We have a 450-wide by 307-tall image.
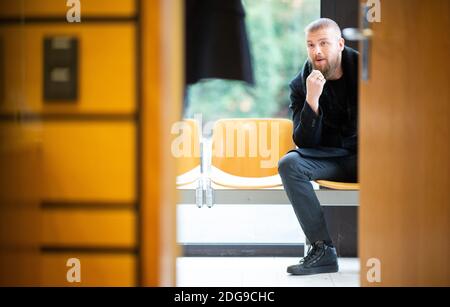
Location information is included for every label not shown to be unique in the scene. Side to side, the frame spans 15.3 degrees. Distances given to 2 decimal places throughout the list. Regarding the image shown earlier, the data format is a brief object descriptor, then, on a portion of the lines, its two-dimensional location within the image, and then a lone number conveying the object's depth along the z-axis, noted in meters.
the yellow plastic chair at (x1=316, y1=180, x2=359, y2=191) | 7.74
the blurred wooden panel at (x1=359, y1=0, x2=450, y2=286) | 7.01
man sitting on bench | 7.71
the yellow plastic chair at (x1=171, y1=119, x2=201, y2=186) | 8.09
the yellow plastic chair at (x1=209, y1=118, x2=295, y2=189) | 8.10
